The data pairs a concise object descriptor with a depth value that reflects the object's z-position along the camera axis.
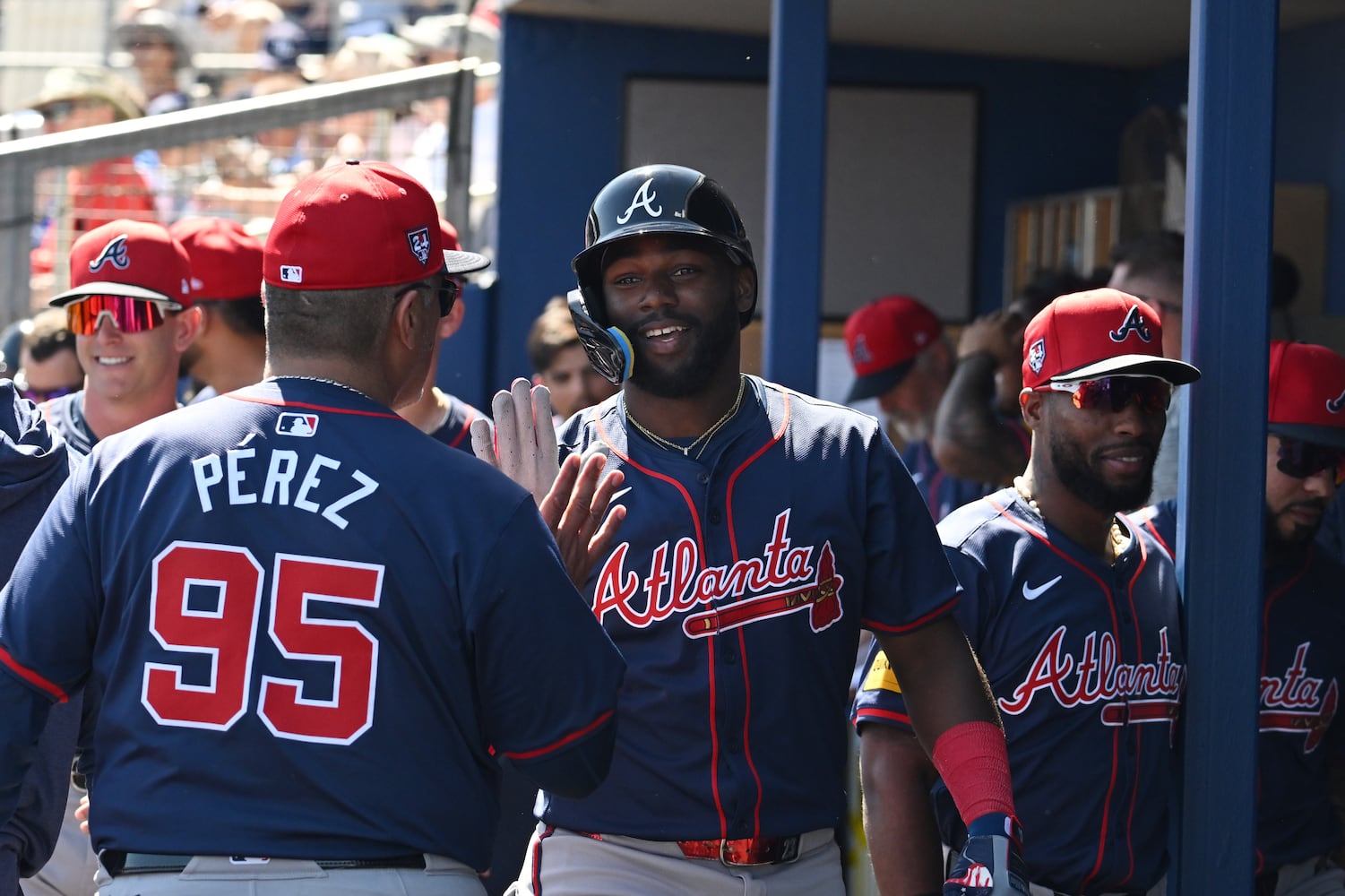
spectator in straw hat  15.74
